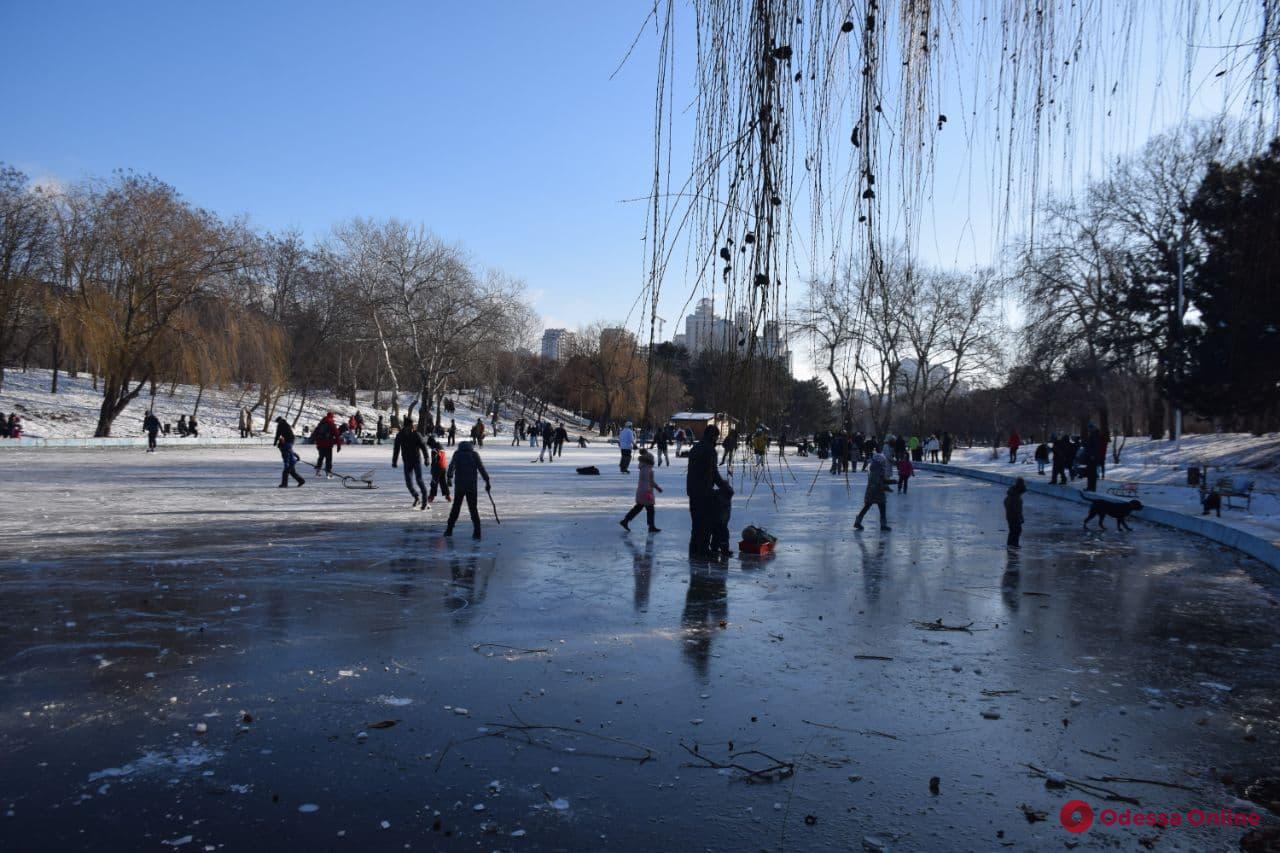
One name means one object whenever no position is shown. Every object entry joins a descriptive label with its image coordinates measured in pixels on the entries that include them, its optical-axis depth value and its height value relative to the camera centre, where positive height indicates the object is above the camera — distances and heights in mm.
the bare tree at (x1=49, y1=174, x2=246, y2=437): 33250 +5424
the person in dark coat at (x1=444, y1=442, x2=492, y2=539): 11445 -836
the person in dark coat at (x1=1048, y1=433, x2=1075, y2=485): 25562 -328
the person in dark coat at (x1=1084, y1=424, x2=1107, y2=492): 22120 -147
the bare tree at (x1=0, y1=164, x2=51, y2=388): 32219 +6010
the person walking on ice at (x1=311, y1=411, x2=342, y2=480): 20812 -763
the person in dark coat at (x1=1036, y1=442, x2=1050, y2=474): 31438 -458
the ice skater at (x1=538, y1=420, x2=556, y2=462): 34656 -737
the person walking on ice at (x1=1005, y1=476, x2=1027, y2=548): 11984 -1035
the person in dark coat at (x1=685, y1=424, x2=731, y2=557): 9875 -787
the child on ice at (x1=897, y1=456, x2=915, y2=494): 23375 -964
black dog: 14602 -1129
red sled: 10609 -1541
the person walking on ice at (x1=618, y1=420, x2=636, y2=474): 26984 -774
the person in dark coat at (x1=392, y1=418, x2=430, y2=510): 15438 -765
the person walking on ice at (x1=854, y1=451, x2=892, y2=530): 13781 -804
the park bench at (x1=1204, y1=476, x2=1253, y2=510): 16770 -760
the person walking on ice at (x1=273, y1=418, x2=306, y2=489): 18250 -961
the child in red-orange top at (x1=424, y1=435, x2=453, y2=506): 16203 -1194
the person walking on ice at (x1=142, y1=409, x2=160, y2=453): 29953 -974
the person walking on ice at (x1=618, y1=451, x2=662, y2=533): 12562 -1067
